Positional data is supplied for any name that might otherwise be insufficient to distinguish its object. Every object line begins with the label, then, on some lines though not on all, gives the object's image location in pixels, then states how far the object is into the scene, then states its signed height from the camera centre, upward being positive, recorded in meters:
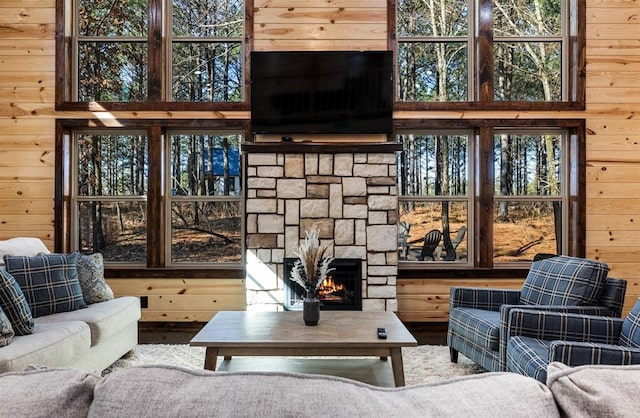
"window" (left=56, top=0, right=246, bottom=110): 4.83 +1.61
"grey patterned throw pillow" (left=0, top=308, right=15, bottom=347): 2.48 -0.68
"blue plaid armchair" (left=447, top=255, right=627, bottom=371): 3.00 -0.68
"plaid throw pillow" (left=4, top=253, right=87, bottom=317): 3.17 -0.54
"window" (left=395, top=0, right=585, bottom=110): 4.82 +1.62
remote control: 2.73 -0.76
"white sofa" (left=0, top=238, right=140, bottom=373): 2.49 -0.80
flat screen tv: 4.58 +1.12
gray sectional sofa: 0.70 -0.30
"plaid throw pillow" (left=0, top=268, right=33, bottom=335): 2.67 -0.59
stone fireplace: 4.41 -0.04
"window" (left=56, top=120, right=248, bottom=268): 4.80 +0.11
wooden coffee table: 2.66 -0.78
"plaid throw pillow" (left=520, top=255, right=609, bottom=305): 3.09 -0.53
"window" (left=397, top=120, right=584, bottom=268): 4.78 +0.13
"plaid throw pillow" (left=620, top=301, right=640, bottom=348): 2.42 -0.66
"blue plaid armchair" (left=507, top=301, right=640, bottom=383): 2.36 -0.72
